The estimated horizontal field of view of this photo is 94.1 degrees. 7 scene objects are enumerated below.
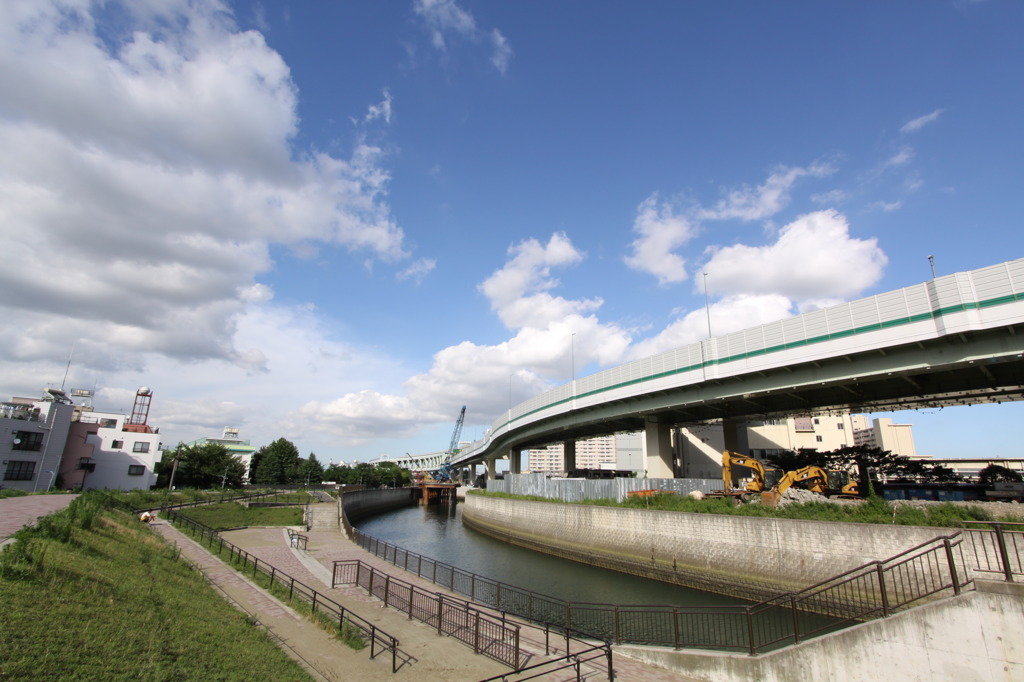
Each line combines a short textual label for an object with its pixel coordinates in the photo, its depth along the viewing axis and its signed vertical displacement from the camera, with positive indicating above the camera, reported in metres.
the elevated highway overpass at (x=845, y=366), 20.66 +5.88
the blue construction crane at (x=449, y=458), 137.35 +3.13
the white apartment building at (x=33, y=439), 45.41 +2.24
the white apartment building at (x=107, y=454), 55.66 +1.08
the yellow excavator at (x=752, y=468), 31.77 -0.02
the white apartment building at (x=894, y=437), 92.25 +6.84
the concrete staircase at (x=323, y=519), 36.24 -4.04
